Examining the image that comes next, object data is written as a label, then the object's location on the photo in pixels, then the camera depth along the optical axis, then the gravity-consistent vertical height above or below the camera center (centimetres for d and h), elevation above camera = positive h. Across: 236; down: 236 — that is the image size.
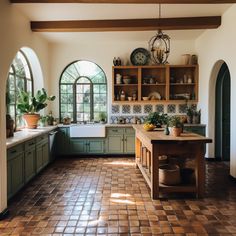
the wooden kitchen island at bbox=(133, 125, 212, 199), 415 -55
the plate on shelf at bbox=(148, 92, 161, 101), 766 +51
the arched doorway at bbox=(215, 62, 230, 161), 671 +1
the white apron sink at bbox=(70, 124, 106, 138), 736 -39
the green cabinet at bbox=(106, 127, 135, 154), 743 -65
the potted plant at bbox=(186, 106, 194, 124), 750 +1
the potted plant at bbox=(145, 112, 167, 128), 582 -9
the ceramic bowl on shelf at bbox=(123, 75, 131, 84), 753 +91
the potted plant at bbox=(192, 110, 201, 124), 745 -4
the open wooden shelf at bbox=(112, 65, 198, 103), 750 +82
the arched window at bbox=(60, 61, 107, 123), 795 +63
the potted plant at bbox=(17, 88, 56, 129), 595 +19
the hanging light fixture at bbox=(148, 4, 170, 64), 443 +102
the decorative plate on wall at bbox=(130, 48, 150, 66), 765 +152
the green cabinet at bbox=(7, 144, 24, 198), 417 -81
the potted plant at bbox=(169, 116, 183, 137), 450 -17
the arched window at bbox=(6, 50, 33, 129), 574 +73
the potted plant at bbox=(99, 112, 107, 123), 784 -7
